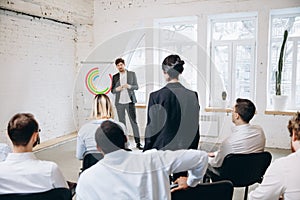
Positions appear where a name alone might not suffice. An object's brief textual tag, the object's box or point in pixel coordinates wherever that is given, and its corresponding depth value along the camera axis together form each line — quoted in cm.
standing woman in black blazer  217
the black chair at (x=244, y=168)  216
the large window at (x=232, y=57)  525
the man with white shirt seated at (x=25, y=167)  148
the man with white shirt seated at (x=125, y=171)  131
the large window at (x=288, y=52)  496
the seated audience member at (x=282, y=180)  137
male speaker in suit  469
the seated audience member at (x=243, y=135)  234
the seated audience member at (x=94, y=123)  248
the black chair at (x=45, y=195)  136
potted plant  480
